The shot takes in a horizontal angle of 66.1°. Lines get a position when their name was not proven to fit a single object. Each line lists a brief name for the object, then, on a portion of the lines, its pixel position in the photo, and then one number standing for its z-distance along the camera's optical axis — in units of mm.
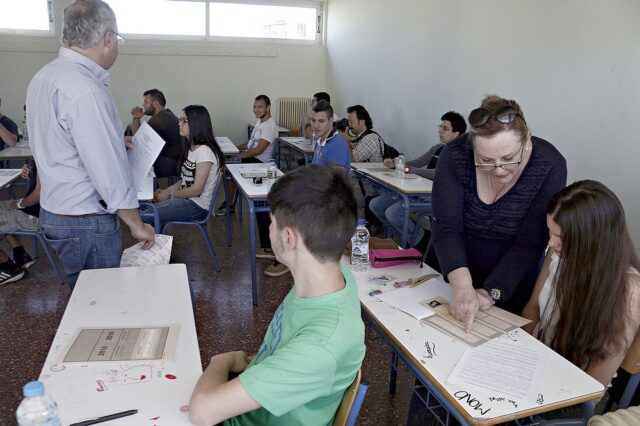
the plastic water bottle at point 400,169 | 4168
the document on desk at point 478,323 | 1455
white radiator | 8547
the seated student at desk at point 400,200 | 4082
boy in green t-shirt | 970
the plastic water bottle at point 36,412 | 900
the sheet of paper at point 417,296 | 1596
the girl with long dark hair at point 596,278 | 1412
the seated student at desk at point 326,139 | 3758
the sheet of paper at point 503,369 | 1221
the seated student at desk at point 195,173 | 3684
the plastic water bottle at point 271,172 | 3801
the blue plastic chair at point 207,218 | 3748
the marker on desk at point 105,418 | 1004
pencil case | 1953
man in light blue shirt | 1682
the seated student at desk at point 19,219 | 3215
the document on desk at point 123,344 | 1249
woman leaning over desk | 1547
